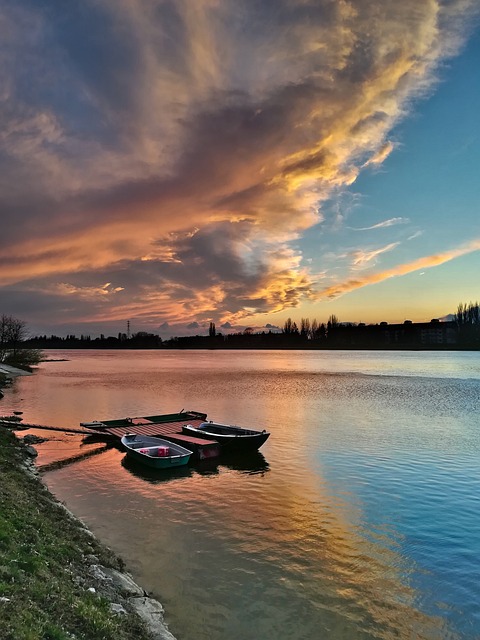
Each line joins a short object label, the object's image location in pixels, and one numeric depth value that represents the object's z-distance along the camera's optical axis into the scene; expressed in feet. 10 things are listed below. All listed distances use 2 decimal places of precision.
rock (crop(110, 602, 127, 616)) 27.71
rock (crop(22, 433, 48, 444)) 92.26
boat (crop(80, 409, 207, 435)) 106.11
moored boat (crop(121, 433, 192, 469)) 75.25
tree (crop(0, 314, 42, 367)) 389.19
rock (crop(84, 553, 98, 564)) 35.68
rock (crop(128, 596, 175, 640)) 28.09
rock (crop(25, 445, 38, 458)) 80.54
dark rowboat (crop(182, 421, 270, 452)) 84.23
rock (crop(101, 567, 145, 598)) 32.81
